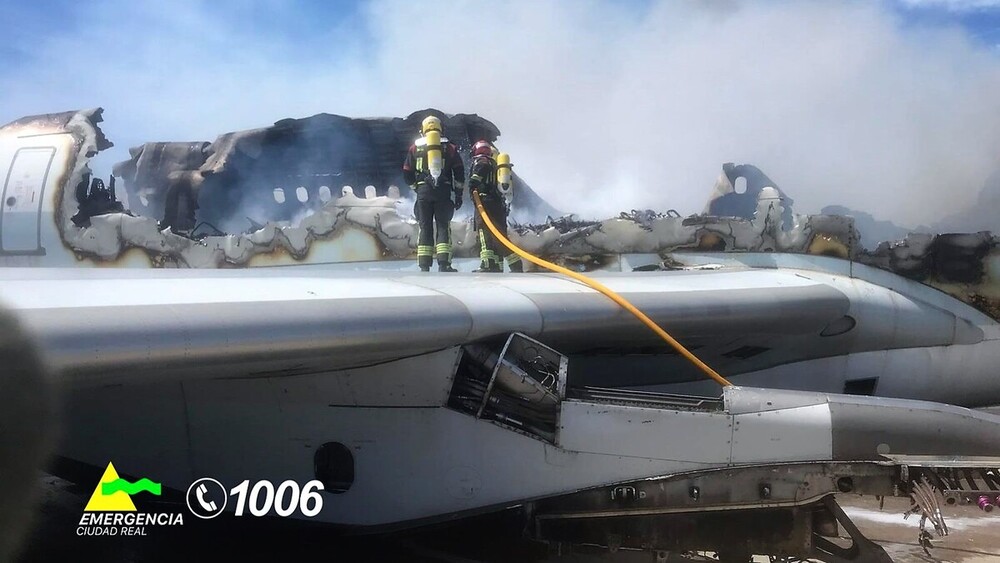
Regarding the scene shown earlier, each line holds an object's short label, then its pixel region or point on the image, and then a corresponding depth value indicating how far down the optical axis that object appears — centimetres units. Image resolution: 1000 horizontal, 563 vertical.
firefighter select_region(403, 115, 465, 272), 652
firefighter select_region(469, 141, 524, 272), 690
